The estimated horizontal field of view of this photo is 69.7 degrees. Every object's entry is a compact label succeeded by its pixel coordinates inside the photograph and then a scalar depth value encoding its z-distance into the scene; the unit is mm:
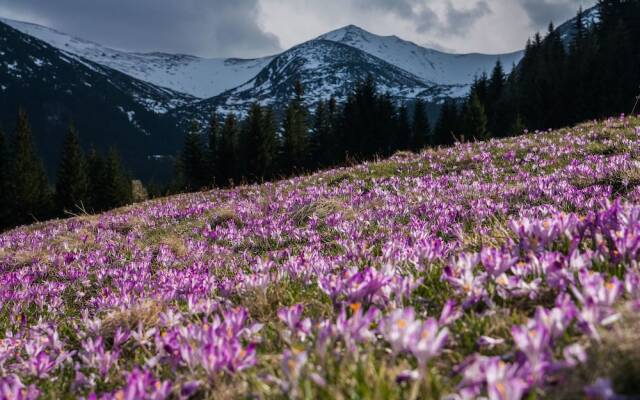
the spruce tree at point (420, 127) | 102088
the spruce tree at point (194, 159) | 94500
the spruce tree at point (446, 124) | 95062
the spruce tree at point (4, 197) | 75875
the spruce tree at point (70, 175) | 80750
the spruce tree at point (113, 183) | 87688
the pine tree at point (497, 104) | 105812
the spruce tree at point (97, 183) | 86631
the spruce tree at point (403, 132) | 102750
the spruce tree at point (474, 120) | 79188
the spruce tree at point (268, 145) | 86938
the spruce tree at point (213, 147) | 93438
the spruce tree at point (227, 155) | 91188
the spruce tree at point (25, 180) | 77062
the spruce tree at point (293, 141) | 91500
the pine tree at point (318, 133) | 98188
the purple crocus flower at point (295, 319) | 2531
